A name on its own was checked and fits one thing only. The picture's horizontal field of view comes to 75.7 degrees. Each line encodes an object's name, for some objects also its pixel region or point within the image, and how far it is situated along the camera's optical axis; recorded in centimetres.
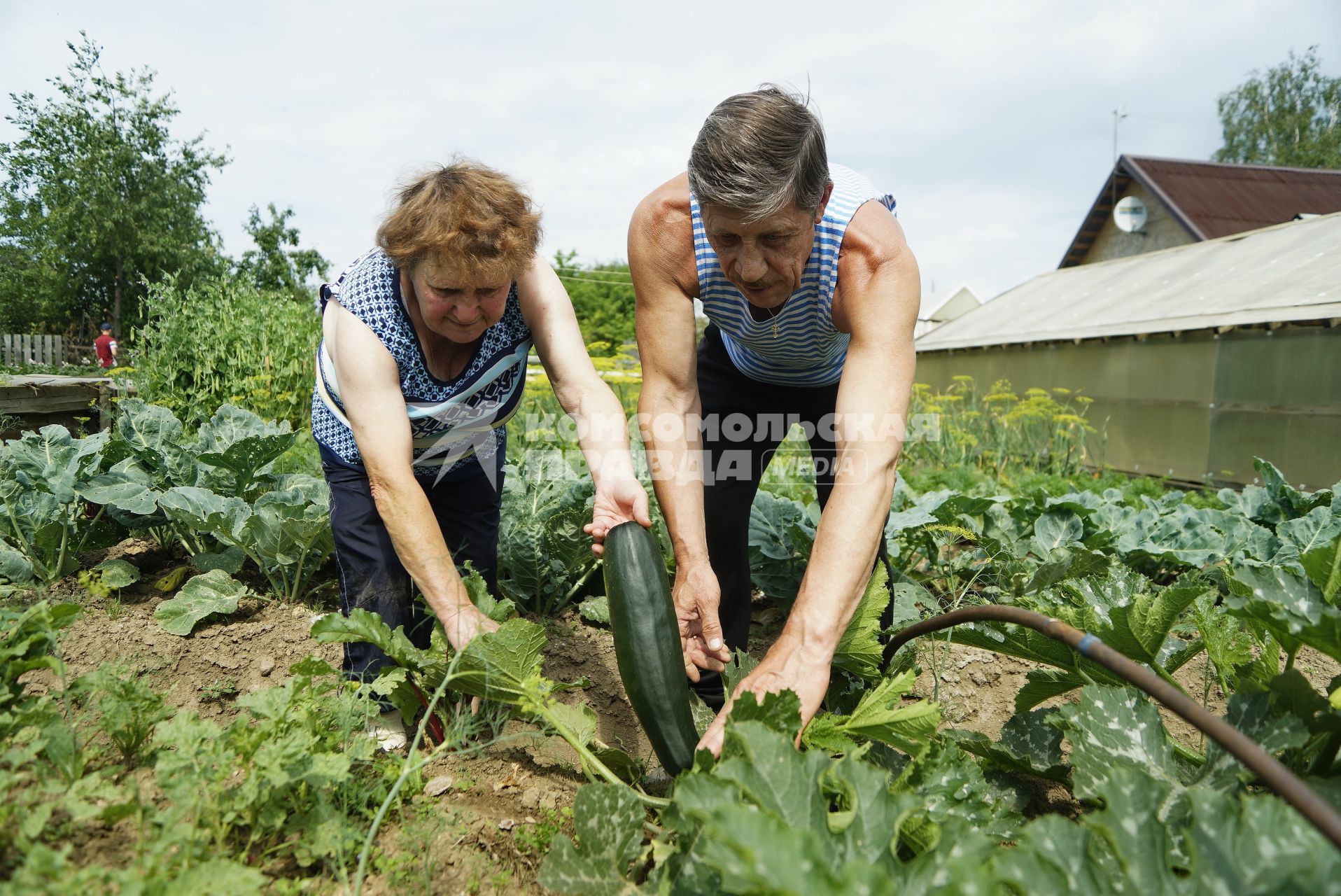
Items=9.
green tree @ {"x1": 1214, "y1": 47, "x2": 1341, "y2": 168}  3400
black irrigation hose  102
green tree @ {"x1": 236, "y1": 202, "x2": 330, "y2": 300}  3322
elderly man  201
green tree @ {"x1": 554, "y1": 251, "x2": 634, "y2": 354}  3456
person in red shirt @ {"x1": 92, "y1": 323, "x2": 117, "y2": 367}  1823
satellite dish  2177
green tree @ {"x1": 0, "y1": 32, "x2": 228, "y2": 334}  2185
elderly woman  230
